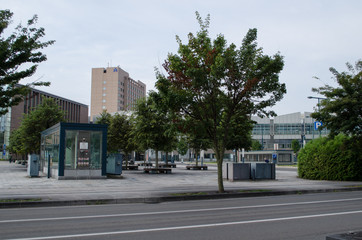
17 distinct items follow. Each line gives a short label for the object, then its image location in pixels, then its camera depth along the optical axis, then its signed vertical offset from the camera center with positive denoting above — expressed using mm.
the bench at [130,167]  36500 -2284
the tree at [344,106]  19266 +2520
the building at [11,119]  85875 +6805
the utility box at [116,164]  24062 -1345
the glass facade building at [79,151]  21103 -341
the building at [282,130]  93875 +5152
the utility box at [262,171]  22719 -1594
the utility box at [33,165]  22766 -1370
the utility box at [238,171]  22219 -1601
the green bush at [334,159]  21281 -730
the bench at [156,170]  30000 -2128
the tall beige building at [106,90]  123812 +21306
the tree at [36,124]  33688 +2244
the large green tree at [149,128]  27969 +1588
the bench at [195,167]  40441 -2458
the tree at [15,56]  10805 +3002
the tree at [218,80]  14195 +2915
